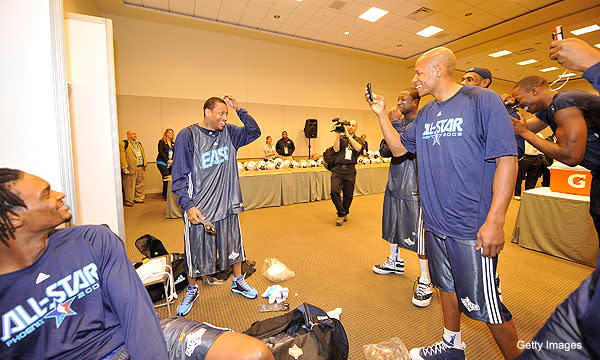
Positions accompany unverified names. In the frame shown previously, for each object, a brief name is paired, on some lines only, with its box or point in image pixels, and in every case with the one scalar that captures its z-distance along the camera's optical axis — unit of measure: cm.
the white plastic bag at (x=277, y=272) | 265
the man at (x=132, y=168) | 577
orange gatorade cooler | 300
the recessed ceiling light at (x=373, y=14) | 604
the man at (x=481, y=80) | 185
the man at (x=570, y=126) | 146
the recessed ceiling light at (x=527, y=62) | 999
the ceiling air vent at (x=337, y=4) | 567
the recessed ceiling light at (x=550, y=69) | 1105
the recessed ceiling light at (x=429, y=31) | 695
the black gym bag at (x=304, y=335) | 139
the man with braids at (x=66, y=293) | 78
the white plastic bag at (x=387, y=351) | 162
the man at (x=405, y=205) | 223
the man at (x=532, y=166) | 584
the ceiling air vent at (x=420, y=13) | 589
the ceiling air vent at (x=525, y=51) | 863
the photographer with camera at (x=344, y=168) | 408
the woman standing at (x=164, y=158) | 596
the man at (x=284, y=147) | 772
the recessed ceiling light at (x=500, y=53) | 885
